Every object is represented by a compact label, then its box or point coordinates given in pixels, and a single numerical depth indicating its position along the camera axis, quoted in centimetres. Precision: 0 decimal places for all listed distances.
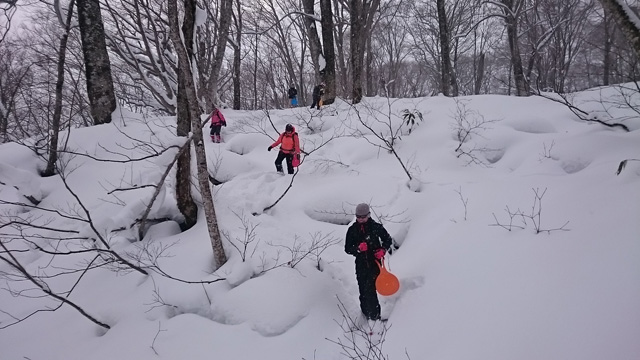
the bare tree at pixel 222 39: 1055
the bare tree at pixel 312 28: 1159
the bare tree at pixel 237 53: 1391
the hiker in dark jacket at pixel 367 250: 390
